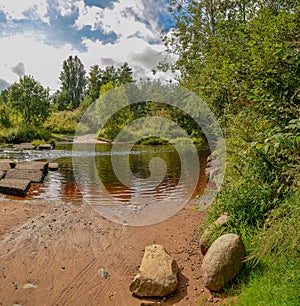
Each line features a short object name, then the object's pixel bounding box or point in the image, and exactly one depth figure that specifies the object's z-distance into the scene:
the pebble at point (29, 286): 3.39
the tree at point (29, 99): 35.28
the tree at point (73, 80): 67.25
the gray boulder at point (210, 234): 3.97
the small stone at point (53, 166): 12.39
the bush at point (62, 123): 40.53
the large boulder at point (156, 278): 3.30
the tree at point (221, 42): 3.86
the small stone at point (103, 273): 3.70
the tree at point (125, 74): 54.73
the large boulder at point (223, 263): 3.21
